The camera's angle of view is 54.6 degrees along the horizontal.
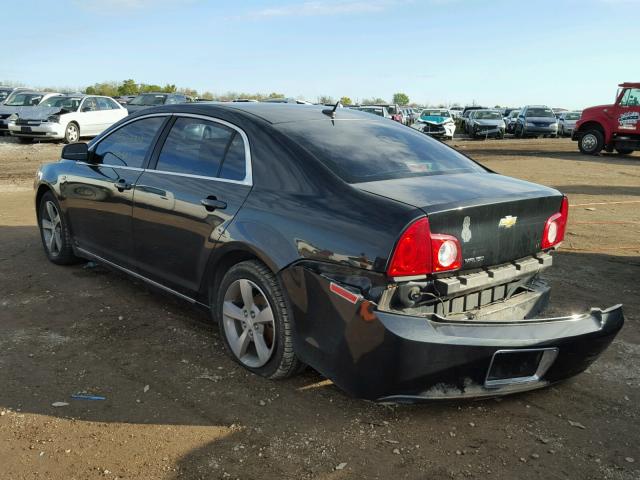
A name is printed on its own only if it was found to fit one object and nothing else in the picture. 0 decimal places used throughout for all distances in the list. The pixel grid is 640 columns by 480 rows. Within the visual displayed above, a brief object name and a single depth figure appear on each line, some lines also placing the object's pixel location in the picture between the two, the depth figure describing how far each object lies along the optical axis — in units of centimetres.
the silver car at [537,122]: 3288
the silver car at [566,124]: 3669
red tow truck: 1931
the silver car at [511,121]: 3612
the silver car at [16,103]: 2177
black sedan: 290
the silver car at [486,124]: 3225
